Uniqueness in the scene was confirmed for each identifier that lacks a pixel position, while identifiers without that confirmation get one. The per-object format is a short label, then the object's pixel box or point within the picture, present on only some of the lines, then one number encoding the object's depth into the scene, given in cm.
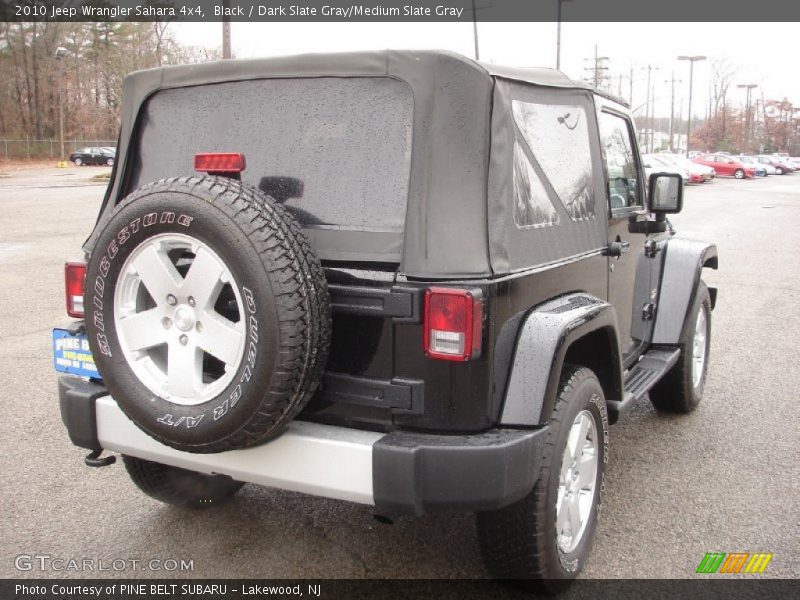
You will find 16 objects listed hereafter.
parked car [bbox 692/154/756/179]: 4788
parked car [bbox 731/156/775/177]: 5248
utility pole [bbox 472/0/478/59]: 2409
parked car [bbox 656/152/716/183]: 3783
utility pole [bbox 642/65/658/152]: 8464
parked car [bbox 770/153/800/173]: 6193
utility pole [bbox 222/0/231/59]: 1959
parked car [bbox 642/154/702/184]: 3094
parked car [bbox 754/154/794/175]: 6078
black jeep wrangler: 240
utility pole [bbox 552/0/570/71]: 2856
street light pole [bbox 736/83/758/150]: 8662
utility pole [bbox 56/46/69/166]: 5641
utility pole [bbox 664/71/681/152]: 6850
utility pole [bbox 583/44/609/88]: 3926
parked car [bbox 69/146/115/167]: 5325
